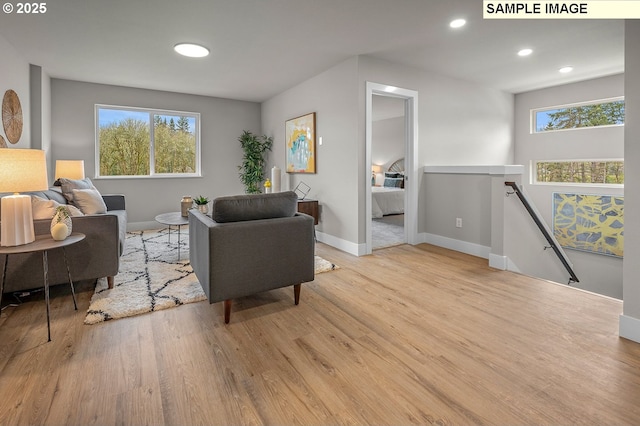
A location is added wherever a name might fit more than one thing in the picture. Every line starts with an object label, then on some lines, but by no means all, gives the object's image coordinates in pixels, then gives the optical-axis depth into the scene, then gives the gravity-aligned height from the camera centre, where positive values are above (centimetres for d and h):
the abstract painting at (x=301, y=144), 486 +97
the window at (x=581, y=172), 486 +54
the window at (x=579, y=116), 488 +142
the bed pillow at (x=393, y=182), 803 +58
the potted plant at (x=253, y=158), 637 +91
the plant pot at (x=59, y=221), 226 -10
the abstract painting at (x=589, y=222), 481 -25
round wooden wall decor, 354 +100
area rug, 248 -70
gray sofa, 244 -40
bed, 686 +15
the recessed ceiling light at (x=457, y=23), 302 +168
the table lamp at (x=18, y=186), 202 +12
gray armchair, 220 -28
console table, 464 -1
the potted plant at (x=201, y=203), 397 +4
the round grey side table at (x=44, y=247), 203 -25
